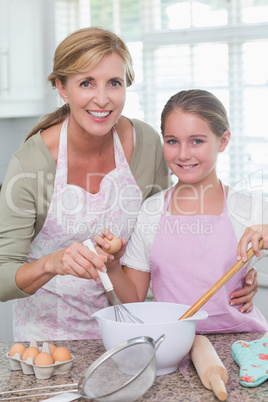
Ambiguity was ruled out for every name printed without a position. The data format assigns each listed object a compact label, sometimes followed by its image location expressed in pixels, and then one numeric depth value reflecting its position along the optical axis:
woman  1.93
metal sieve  1.47
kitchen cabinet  3.25
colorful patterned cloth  1.54
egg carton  1.58
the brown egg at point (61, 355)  1.60
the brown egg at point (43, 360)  1.58
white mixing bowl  1.56
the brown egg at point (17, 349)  1.63
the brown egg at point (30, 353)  1.60
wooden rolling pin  1.49
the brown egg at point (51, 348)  1.64
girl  1.96
